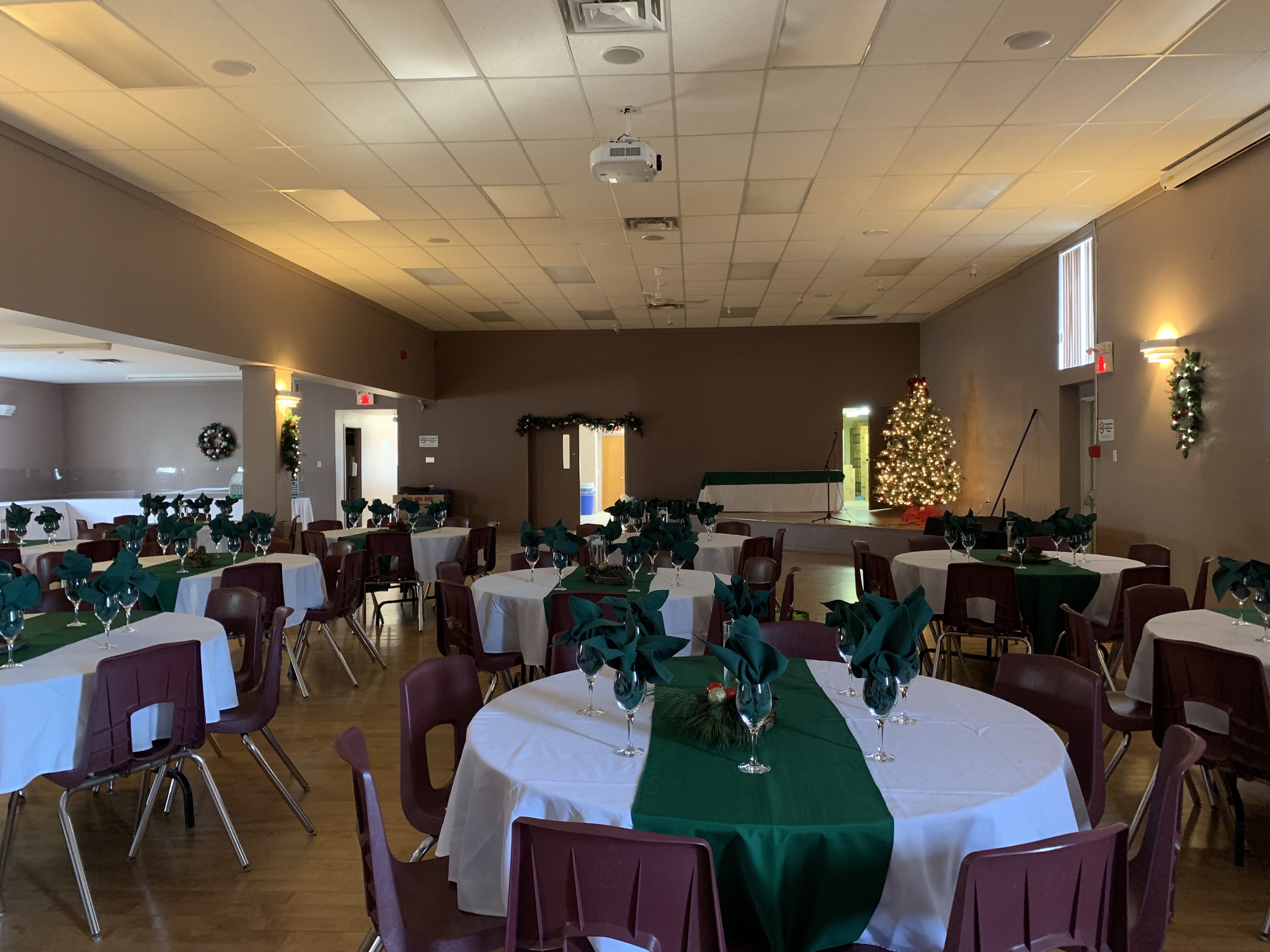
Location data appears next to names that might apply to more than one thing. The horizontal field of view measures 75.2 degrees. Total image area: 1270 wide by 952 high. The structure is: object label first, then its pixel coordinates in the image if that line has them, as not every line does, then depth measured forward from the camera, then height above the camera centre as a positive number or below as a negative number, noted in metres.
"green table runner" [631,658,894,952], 1.66 -0.76
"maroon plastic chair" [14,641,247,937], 2.81 -0.88
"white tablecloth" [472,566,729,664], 4.36 -0.79
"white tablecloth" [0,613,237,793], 2.75 -0.84
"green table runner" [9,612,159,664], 3.24 -0.69
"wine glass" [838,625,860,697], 2.45 -0.54
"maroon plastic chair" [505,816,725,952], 1.48 -0.77
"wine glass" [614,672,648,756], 2.11 -0.57
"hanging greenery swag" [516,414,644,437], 15.53 +0.87
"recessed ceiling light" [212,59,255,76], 5.00 +2.47
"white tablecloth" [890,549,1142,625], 5.16 -0.74
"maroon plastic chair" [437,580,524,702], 4.31 -0.87
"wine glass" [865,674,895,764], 2.04 -0.57
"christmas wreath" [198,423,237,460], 16.98 +0.61
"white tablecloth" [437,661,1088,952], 1.69 -0.71
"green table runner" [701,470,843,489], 14.55 -0.18
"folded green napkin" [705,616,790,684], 1.99 -0.47
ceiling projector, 5.28 +1.98
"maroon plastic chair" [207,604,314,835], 3.44 -1.04
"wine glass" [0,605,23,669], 3.00 -0.56
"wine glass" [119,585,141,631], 3.38 -0.53
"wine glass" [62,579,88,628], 3.75 -0.56
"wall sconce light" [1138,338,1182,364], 7.30 +1.03
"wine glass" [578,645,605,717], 2.30 -0.55
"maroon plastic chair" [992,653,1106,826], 2.42 -0.73
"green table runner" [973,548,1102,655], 5.08 -0.81
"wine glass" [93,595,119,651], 3.30 -0.56
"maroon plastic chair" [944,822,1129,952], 1.44 -0.77
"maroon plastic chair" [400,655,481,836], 2.44 -0.77
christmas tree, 12.66 +0.16
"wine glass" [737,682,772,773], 2.02 -0.58
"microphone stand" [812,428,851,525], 14.29 -0.52
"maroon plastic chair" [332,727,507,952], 1.85 -1.04
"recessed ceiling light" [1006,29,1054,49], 4.71 +2.48
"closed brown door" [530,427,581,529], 15.80 -0.14
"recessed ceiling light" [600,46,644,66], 4.84 +2.46
